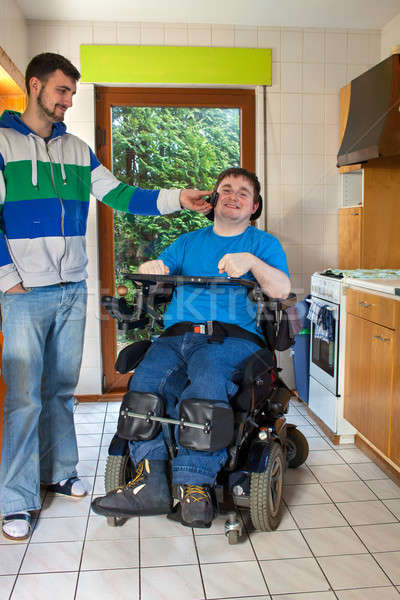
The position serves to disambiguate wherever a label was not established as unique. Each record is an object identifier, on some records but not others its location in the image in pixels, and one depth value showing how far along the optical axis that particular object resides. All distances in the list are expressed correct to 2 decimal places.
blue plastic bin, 3.33
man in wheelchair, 1.70
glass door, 3.56
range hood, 2.90
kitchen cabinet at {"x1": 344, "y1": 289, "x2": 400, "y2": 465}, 2.30
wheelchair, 1.81
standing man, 1.95
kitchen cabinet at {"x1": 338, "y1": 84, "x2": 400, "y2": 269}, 3.26
